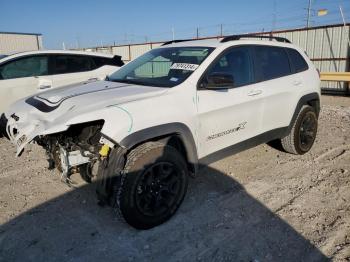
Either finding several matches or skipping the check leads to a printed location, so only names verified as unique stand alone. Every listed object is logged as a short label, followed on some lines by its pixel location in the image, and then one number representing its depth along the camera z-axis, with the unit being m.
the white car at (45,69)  6.45
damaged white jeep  3.04
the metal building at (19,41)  24.00
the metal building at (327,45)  12.48
